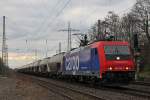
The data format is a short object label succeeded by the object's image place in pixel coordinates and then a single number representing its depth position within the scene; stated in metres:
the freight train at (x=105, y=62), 26.83
